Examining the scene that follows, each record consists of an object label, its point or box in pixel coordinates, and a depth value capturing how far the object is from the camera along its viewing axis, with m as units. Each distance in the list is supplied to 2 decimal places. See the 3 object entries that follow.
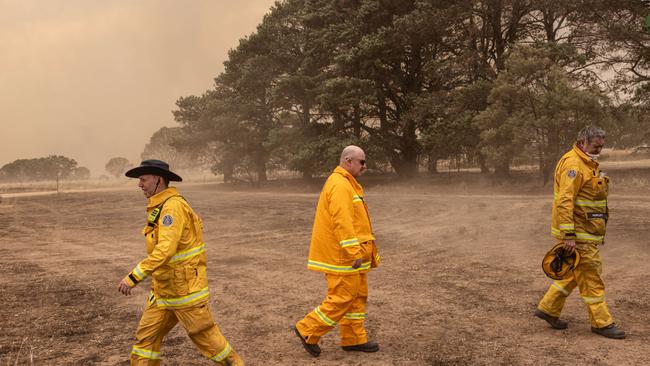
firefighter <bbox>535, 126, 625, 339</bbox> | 4.93
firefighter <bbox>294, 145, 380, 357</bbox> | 4.38
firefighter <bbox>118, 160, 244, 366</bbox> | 3.59
